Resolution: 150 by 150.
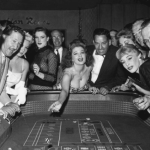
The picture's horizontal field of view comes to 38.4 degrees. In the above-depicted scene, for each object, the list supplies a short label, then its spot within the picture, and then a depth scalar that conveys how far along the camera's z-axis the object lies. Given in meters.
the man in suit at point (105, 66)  2.75
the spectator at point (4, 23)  2.51
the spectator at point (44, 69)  2.66
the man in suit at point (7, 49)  1.96
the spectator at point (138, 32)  2.07
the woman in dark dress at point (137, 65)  1.71
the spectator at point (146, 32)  1.60
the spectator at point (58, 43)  3.69
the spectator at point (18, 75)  2.16
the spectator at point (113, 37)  3.86
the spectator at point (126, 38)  2.48
